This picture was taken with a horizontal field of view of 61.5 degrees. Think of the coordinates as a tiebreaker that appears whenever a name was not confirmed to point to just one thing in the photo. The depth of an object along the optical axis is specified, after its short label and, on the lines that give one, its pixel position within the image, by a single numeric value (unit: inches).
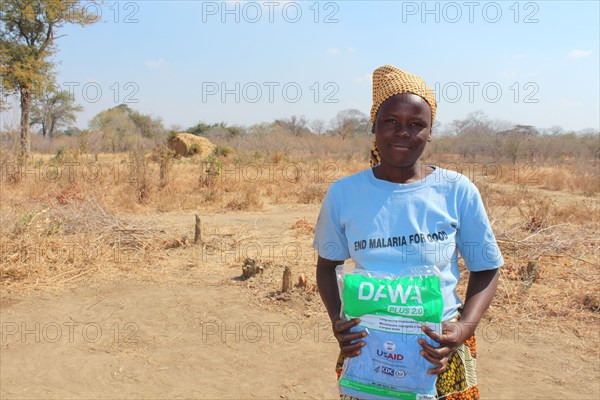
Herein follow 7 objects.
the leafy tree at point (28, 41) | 638.5
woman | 54.7
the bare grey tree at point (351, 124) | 1371.8
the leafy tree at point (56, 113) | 980.6
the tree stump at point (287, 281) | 183.7
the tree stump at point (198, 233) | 253.3
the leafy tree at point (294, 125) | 1421.0
